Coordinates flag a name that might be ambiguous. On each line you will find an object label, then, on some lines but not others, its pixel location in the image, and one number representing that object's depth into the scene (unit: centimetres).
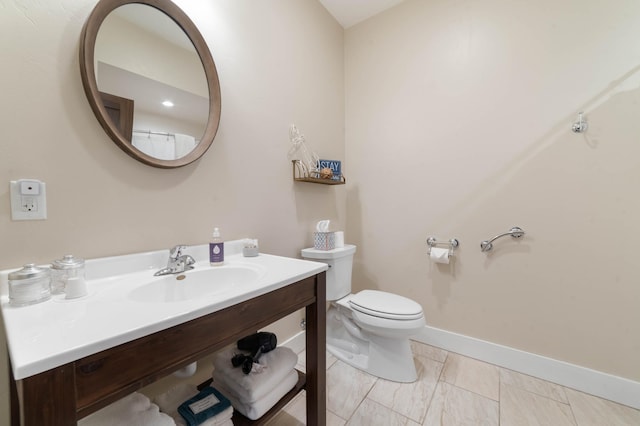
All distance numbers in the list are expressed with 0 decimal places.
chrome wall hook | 138
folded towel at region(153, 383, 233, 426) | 85
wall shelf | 168
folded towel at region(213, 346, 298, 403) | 95
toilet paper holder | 177
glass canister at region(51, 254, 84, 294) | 72
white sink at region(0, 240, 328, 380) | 47
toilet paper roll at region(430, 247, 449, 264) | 174
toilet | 144
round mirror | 90
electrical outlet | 75
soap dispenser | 111
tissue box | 170
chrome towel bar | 156
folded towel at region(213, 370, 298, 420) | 93
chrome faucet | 98
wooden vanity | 44
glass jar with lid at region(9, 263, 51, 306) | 65
